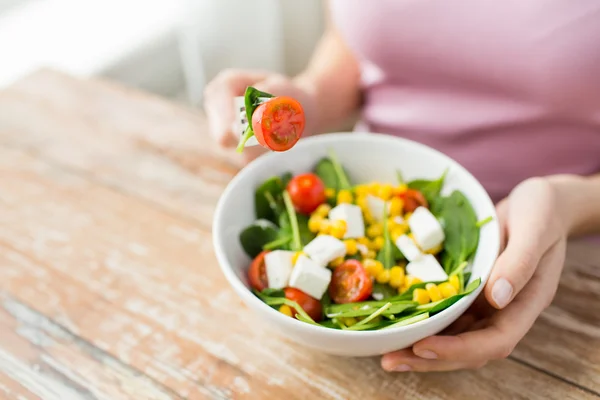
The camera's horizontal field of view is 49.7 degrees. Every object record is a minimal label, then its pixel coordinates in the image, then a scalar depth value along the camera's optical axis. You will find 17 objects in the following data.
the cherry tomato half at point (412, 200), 0.83
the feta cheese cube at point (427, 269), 0.73
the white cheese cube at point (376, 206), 0.82
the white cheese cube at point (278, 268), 0.73
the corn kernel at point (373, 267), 0.75
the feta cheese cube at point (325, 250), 0.74
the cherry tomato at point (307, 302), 0.72
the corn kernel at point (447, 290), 0.70
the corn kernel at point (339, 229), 0.77
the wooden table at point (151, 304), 0.73
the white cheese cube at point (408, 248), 0.76
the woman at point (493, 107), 0.71
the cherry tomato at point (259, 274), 0.76
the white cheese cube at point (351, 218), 0.78
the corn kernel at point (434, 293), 0.70
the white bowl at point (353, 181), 0.65
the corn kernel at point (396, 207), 0.82
